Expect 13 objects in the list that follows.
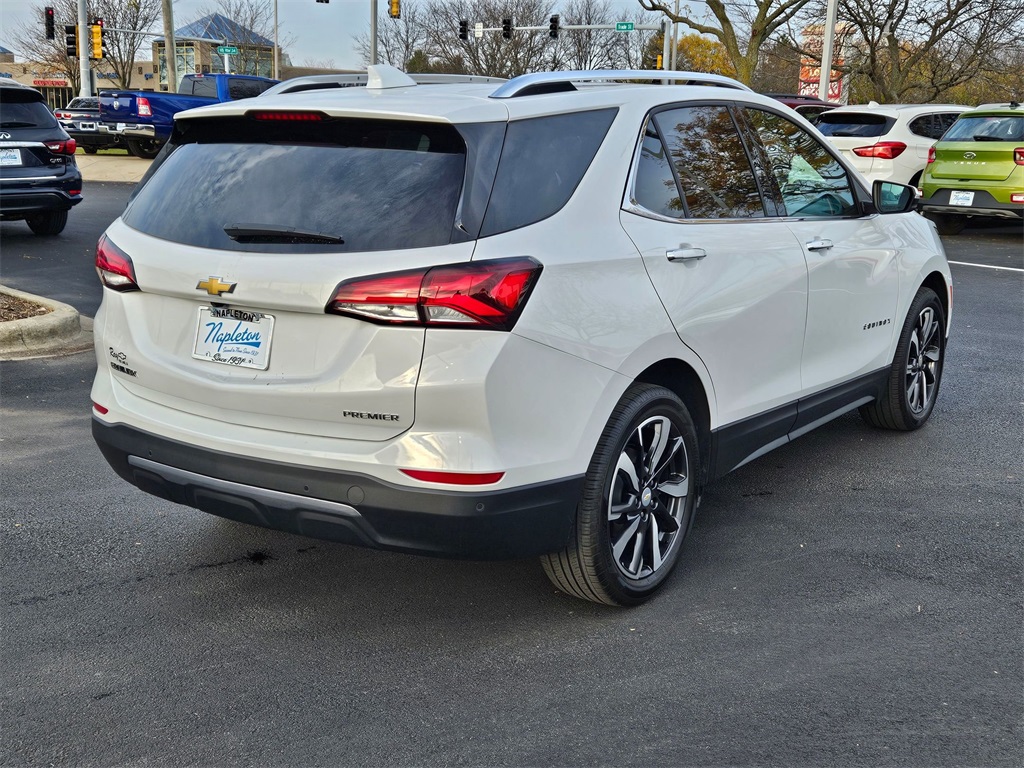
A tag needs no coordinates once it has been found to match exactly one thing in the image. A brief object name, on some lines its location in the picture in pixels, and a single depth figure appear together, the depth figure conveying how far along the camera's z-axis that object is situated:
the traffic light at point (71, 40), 39.28
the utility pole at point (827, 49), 28.53
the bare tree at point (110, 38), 60.44
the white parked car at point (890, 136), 16.61
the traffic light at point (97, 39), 37.97
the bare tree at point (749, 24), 36.75
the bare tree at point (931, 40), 33.91
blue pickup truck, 25.88
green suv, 14.21
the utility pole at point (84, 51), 37.94
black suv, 11.77
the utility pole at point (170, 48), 36.47
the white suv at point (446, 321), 3.10
